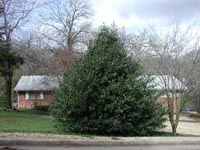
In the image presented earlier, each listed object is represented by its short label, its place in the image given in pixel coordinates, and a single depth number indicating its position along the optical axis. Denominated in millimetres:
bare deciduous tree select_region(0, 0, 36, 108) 33119
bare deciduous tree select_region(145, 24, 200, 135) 20234
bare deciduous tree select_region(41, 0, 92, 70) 51325
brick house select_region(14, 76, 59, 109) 61875
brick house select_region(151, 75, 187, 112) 20172
